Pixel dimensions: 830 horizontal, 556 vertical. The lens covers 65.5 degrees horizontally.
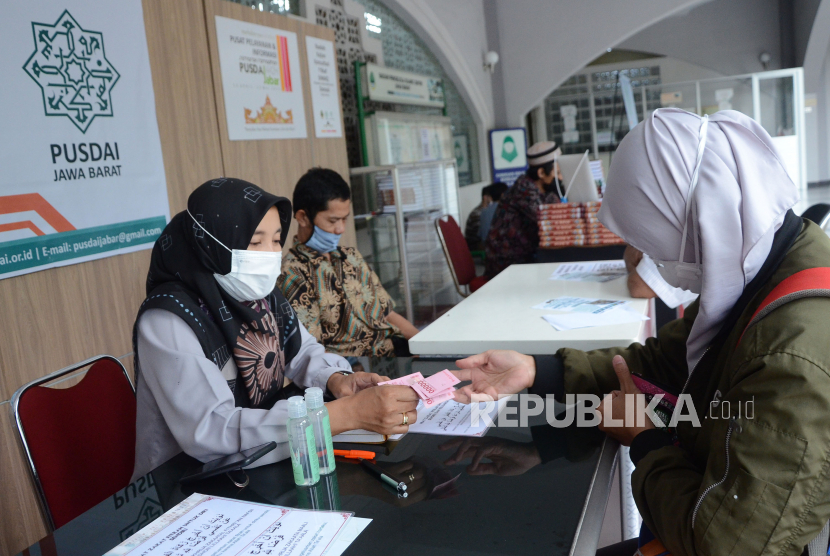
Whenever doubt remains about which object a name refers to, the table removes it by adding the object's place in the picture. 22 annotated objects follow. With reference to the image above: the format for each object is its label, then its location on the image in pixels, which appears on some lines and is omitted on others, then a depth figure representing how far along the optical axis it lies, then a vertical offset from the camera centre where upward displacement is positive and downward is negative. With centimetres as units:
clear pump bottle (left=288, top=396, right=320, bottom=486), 114 -43
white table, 188 -47
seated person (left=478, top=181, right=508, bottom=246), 613 -24
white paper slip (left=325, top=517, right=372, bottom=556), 94 -51
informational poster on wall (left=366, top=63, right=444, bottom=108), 579 +102
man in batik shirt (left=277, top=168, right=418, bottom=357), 248 -31
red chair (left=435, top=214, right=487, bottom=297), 423 -46
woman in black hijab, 130 -31
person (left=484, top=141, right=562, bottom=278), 421 -26
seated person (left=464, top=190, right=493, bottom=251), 701 -46
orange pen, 124 -50
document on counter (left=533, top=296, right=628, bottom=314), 223 -46
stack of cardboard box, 363 -30
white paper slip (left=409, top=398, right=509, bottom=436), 134 -50
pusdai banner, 223 +31
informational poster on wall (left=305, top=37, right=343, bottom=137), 404 +70
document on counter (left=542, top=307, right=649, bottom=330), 202 -46
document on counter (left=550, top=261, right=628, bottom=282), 280 -44
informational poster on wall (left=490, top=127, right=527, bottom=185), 927 +39
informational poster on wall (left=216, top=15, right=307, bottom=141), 330 +66
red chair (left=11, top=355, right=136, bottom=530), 143 -52
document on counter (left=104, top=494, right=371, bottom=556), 95 -50
